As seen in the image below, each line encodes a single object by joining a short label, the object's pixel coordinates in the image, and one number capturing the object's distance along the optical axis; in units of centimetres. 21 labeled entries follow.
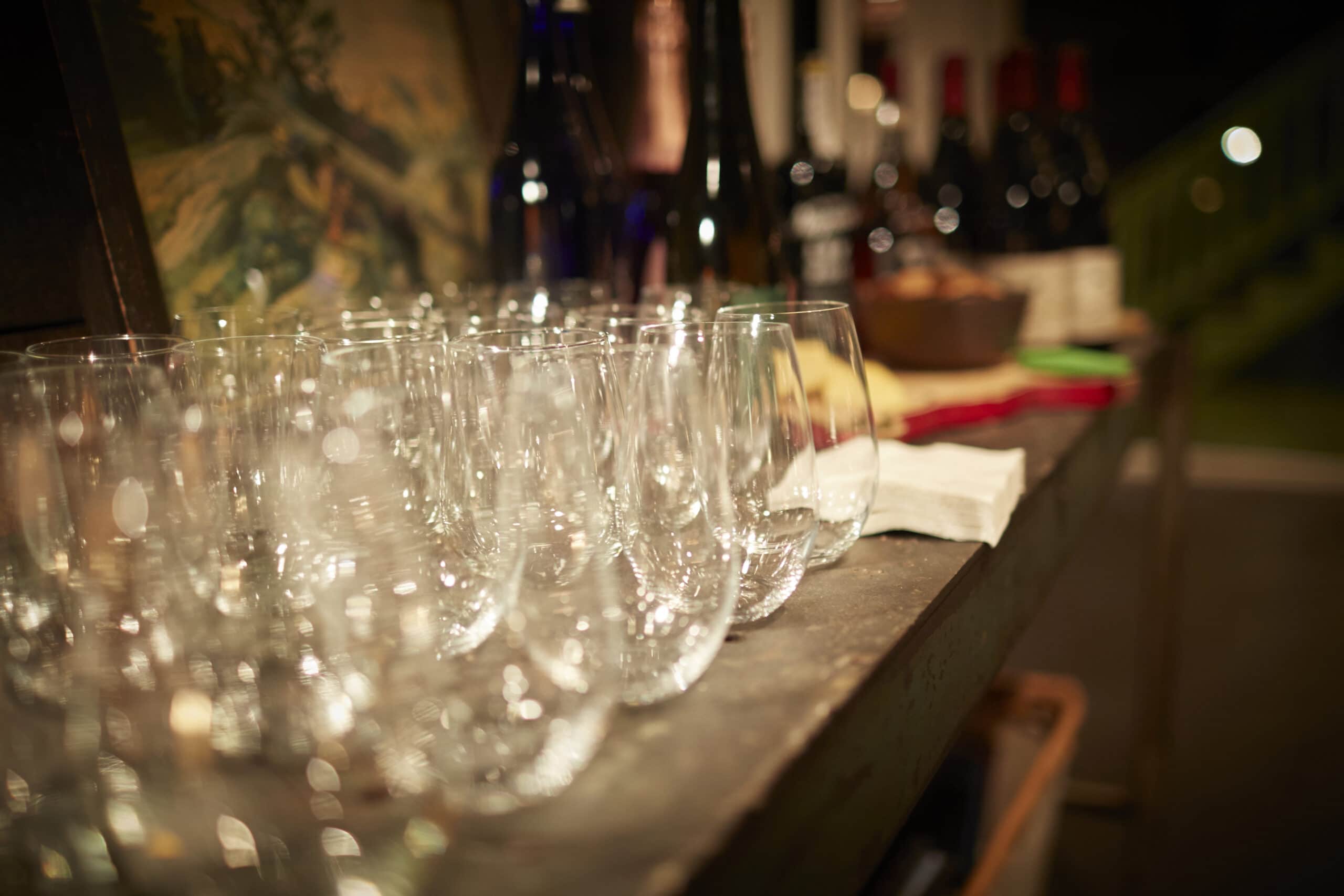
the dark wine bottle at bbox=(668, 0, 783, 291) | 108
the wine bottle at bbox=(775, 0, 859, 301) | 142
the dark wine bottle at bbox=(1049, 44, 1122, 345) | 192
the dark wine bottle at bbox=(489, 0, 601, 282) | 106
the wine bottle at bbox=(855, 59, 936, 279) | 188
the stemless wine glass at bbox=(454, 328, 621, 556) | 43
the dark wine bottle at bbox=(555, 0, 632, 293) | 109
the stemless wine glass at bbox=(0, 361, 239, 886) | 39
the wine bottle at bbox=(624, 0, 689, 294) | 136
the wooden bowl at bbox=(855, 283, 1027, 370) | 129
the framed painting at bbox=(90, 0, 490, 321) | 78
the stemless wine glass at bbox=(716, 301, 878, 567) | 59
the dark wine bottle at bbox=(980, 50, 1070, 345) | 191
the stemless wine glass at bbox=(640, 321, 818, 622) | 51
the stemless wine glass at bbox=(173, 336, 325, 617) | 44
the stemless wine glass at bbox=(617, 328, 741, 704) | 43
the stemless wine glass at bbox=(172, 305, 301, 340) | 70
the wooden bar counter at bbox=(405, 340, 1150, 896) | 33
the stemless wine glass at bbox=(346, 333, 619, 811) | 35
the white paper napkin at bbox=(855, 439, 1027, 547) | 65
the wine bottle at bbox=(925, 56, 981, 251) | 205
